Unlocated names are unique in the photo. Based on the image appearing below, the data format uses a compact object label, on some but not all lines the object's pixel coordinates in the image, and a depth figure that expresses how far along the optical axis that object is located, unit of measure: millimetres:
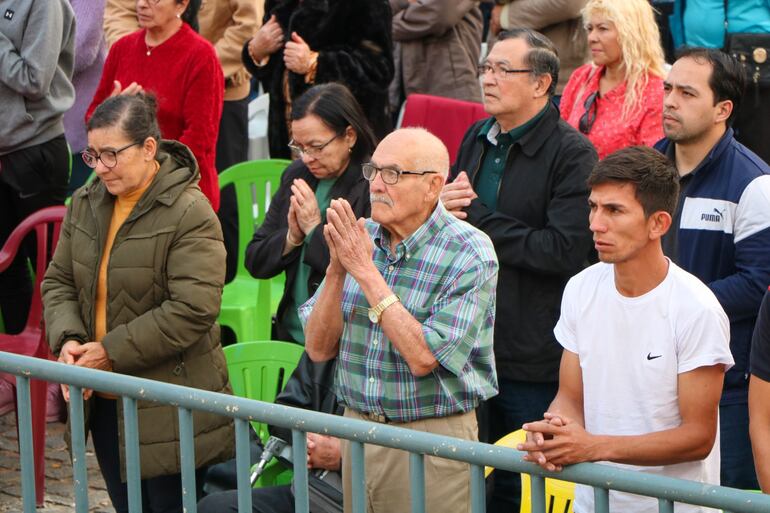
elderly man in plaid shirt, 7602
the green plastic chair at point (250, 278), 12945
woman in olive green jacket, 9250
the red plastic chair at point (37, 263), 12031
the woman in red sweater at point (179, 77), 12477
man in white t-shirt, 6816
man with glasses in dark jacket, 9281
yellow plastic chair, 7895
